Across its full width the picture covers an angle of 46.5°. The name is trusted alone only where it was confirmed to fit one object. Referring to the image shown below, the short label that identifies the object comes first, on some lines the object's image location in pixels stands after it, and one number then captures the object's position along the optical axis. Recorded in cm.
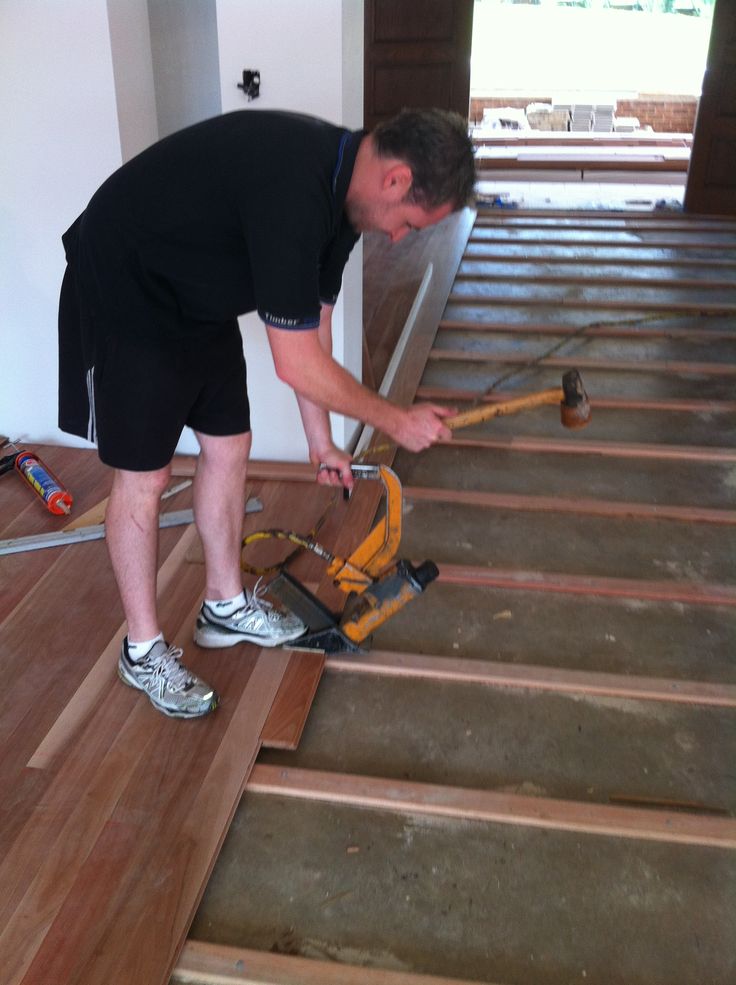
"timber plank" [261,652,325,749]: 177
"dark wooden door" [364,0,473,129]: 705
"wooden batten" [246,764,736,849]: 155
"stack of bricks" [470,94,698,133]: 1151
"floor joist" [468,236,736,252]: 524
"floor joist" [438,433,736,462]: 296
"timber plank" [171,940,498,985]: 130
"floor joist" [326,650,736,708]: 189
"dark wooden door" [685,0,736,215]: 607
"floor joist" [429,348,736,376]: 353
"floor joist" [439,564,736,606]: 224
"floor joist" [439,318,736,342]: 389
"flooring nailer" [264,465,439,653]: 184
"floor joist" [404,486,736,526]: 262
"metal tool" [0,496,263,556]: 246
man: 140
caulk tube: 266
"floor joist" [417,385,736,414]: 326
